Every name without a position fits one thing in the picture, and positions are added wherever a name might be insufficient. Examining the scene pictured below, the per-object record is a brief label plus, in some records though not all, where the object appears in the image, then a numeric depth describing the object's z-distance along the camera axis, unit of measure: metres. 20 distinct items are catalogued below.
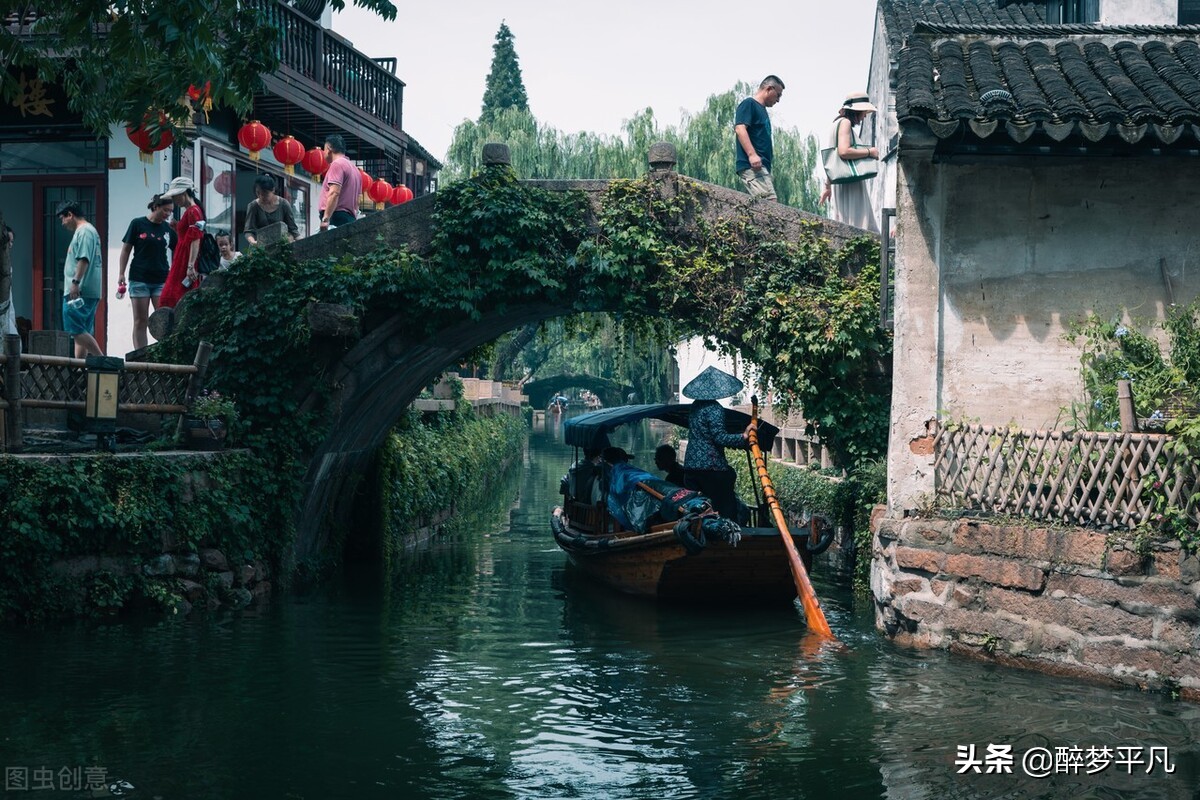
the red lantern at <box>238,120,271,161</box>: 16.66
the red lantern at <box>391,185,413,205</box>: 21.03
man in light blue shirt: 12.96
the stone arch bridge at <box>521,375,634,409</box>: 63.91
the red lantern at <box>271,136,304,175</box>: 17.92
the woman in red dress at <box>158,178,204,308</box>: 13.83
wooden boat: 12.69
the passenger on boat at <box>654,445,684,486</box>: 14.83
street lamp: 11.38
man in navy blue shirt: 13.70
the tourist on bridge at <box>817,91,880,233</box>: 13.05
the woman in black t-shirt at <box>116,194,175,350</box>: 13.73
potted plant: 12.65
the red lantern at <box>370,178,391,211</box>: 20.58
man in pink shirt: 14.78
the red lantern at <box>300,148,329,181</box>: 18.61
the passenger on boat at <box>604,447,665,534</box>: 13.49
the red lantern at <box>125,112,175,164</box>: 9.71
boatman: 13.32
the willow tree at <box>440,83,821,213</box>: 35.78
